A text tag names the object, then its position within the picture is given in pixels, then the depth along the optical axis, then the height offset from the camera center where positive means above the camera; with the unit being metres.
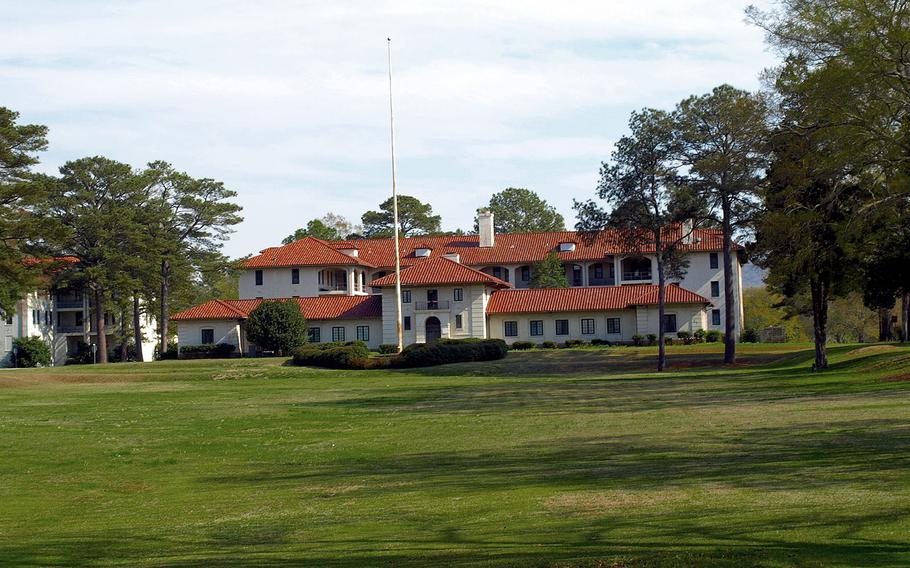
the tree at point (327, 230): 130.75 +13.07
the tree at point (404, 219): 131.00 +13.76
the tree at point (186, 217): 89.19 +10.19
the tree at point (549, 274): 89.12 +4.18
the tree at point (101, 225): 81.94 +8.93
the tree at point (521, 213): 137.12 +14.75
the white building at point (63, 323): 92.19 +1.39
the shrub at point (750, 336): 79.96 -1.53
